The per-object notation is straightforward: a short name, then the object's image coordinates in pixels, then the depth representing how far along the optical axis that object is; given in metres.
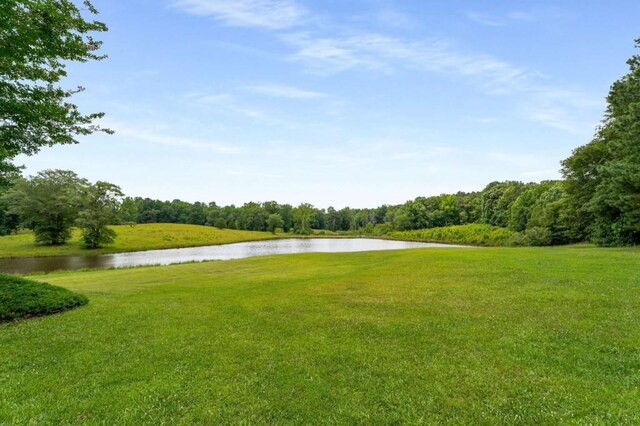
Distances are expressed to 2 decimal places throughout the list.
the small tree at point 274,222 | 118.12
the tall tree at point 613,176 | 23.20
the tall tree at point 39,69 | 9.66
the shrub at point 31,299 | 11.21
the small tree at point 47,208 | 54.56
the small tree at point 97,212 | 52.44
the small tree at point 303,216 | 124.00
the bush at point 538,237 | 45.66
